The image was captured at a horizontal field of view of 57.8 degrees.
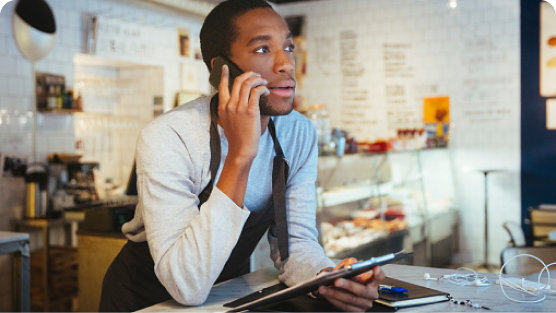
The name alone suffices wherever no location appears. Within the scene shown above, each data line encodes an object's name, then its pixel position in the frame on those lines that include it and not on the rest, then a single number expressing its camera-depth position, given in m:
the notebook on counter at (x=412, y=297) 1.13
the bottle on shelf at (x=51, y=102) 4.60
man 1.18
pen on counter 1.19
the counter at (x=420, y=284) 1.13
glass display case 3.85
